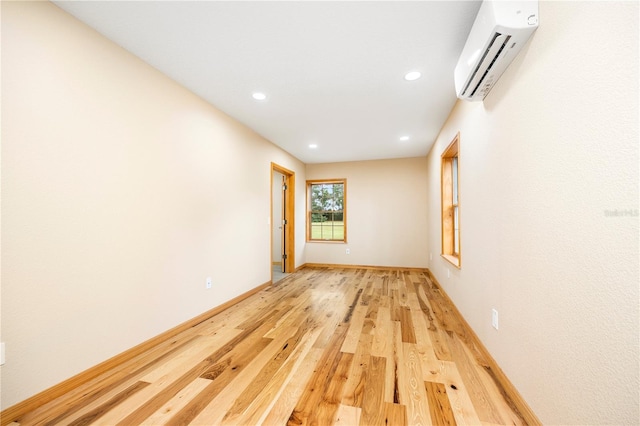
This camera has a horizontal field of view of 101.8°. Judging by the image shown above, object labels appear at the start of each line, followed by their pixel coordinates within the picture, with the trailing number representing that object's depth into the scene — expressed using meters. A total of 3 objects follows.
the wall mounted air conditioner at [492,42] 1.29
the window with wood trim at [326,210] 6.09
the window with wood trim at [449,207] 3.76
